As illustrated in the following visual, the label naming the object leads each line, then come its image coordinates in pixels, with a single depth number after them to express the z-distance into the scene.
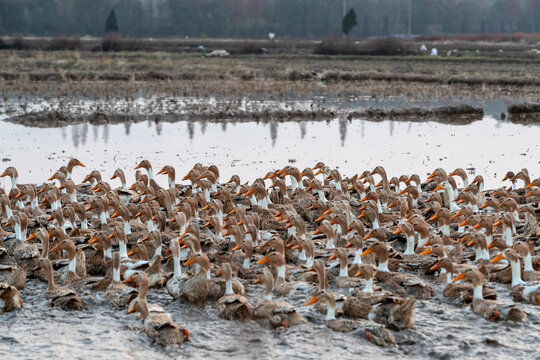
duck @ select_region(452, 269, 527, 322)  17.97
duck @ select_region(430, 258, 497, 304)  19.11
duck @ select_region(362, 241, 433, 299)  19.69
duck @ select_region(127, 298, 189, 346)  16.92
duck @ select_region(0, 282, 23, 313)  18.53
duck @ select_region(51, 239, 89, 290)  20.41
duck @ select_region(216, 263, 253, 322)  18.31
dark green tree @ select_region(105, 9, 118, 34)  179.87
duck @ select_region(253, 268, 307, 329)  17.84
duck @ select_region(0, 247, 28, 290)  20.08
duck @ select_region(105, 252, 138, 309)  18.98
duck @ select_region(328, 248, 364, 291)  19.80
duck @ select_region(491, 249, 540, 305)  19.14
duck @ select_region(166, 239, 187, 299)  19.70
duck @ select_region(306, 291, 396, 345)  17.03
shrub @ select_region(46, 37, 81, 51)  119.81
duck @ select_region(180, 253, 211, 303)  19.37
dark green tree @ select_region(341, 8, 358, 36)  170.00
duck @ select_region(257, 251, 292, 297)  19.72
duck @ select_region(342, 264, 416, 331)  17.55
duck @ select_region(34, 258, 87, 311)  18.89
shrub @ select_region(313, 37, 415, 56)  115.56
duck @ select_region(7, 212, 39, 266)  21.89
